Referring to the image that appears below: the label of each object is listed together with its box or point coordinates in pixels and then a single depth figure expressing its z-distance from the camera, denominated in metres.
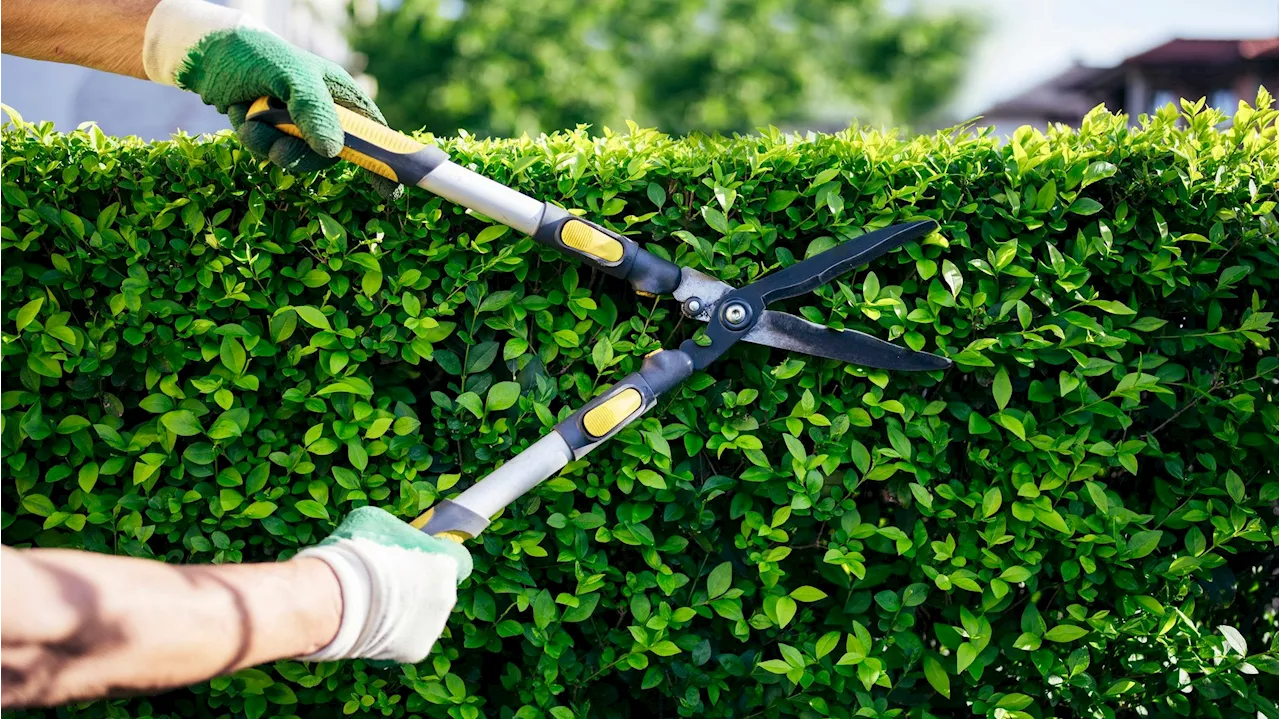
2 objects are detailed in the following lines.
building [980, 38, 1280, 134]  23.67
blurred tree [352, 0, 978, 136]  28.95
